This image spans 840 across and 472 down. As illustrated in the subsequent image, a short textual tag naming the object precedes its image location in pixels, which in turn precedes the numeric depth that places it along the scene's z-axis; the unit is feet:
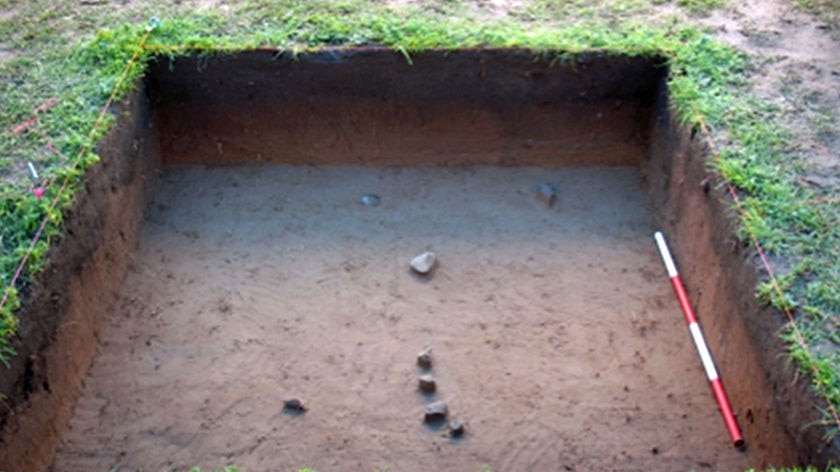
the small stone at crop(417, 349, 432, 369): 12.62
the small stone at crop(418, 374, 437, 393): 12.30
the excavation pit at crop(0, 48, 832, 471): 11.80
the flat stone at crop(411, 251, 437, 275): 13.97
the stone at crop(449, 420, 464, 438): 11.80
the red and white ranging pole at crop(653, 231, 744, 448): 11.85
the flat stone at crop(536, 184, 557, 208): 15.30
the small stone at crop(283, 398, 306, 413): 12.10
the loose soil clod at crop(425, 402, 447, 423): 11.94
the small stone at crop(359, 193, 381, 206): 15.31
